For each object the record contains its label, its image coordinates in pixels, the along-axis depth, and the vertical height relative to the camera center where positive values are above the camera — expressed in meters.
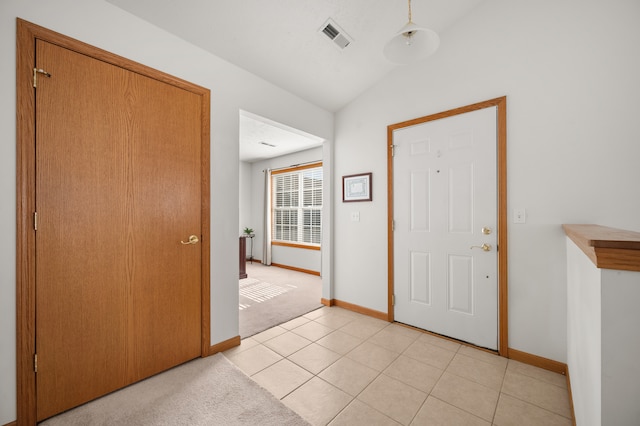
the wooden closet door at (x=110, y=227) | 1.58 -0.09
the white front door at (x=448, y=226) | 2.37 -0.13
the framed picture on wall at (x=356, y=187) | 3.21 +0.33
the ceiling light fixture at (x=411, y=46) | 1.59 +1.05
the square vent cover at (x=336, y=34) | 2.30 +1.65
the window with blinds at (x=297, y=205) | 5.72 +0.20
